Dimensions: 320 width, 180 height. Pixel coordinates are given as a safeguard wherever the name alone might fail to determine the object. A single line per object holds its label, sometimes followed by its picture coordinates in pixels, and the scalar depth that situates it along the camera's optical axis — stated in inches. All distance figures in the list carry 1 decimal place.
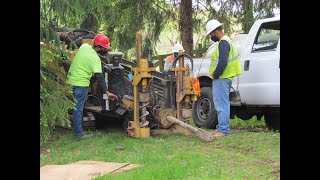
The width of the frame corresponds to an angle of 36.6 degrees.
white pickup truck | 304.3
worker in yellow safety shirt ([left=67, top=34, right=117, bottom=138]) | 292.5
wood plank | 198.2
